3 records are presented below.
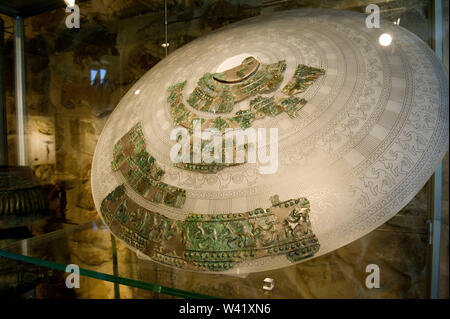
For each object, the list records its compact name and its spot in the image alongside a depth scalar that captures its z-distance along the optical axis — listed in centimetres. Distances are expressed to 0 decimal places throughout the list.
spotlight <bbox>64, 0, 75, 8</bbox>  111
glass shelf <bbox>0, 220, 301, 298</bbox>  67
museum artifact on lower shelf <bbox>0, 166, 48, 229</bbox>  100
